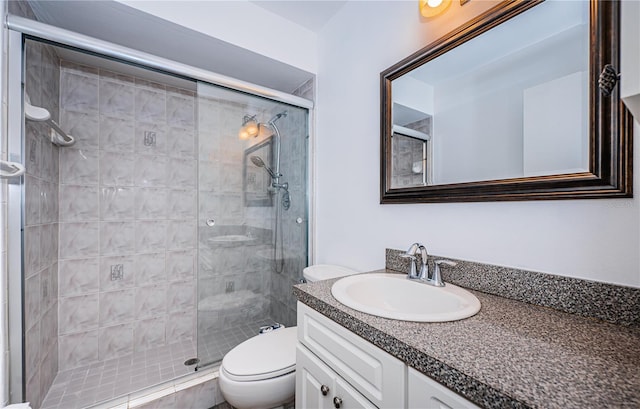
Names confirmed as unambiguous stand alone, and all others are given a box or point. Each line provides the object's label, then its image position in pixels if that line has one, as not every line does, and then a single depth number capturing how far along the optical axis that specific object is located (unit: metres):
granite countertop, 0.44
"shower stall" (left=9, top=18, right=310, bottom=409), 1.62
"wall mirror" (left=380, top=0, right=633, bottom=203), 0.75
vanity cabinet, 0.60
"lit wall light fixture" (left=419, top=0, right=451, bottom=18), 1.13
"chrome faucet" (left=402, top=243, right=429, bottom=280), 1.10
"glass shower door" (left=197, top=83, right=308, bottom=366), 1.70
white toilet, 1.17
